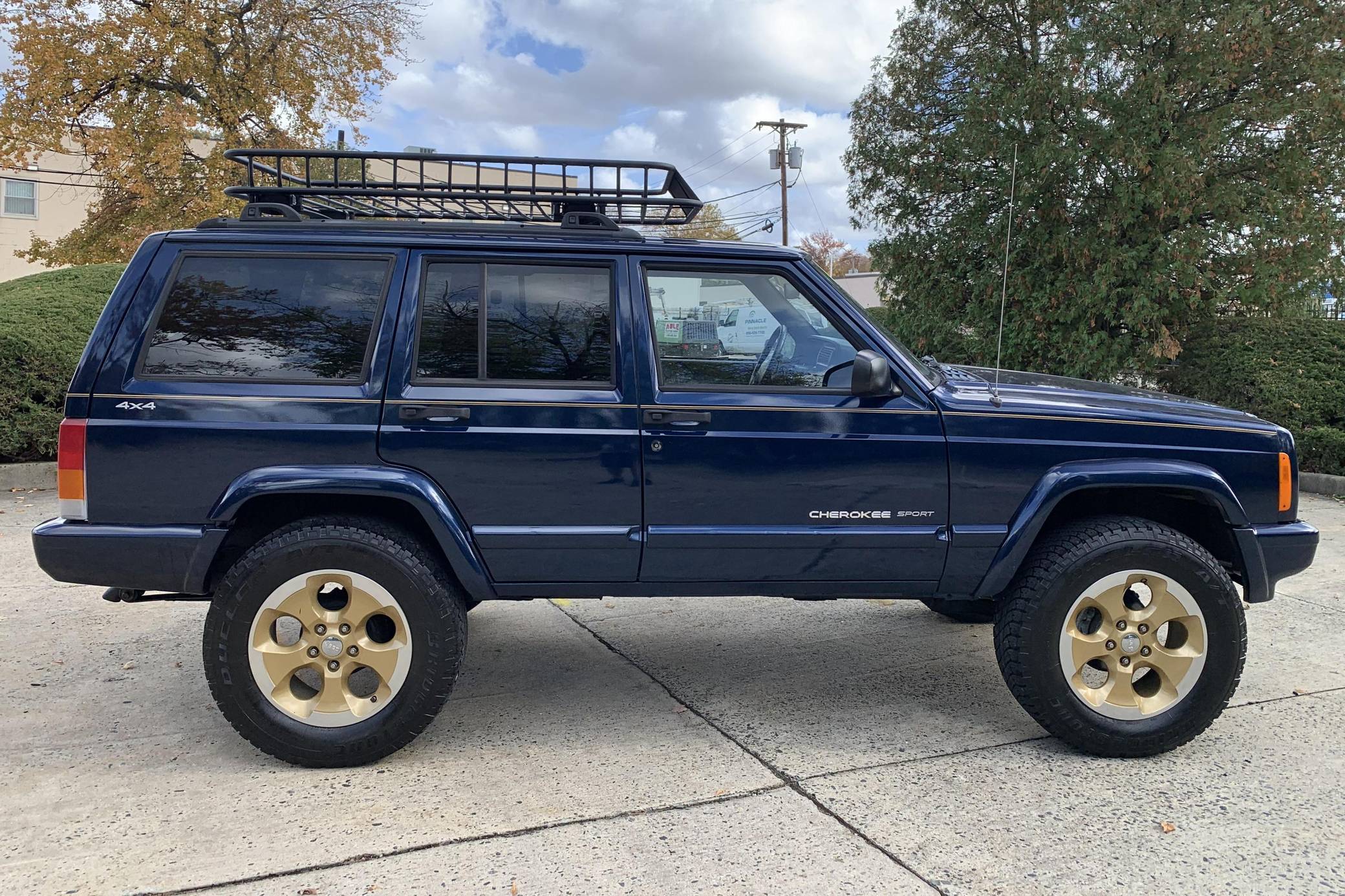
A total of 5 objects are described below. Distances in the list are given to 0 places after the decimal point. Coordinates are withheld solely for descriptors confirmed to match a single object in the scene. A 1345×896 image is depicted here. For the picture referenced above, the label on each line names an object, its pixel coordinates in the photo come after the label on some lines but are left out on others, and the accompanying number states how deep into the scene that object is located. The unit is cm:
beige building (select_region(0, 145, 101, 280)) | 3238
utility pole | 3953
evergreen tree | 1002
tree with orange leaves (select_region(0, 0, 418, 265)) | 1597
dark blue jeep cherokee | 333
